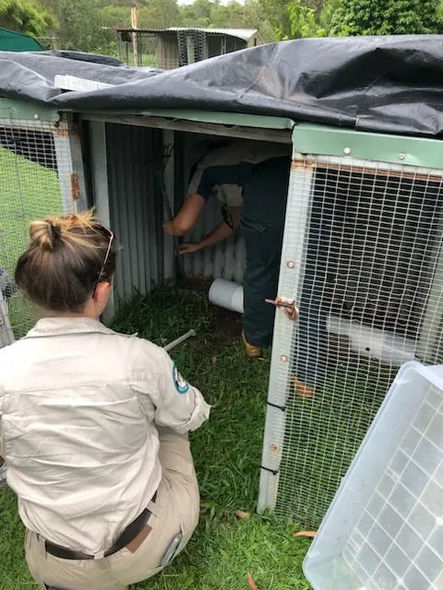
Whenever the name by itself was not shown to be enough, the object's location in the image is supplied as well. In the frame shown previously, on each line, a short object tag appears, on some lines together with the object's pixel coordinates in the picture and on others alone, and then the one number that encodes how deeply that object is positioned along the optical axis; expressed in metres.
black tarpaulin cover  1.57
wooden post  20.00
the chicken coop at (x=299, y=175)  1.57
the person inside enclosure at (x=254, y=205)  2.82
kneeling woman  1.41
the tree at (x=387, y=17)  9.00
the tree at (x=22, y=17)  24.59
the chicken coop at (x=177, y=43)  16.92
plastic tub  1.25
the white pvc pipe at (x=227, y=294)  3.86
